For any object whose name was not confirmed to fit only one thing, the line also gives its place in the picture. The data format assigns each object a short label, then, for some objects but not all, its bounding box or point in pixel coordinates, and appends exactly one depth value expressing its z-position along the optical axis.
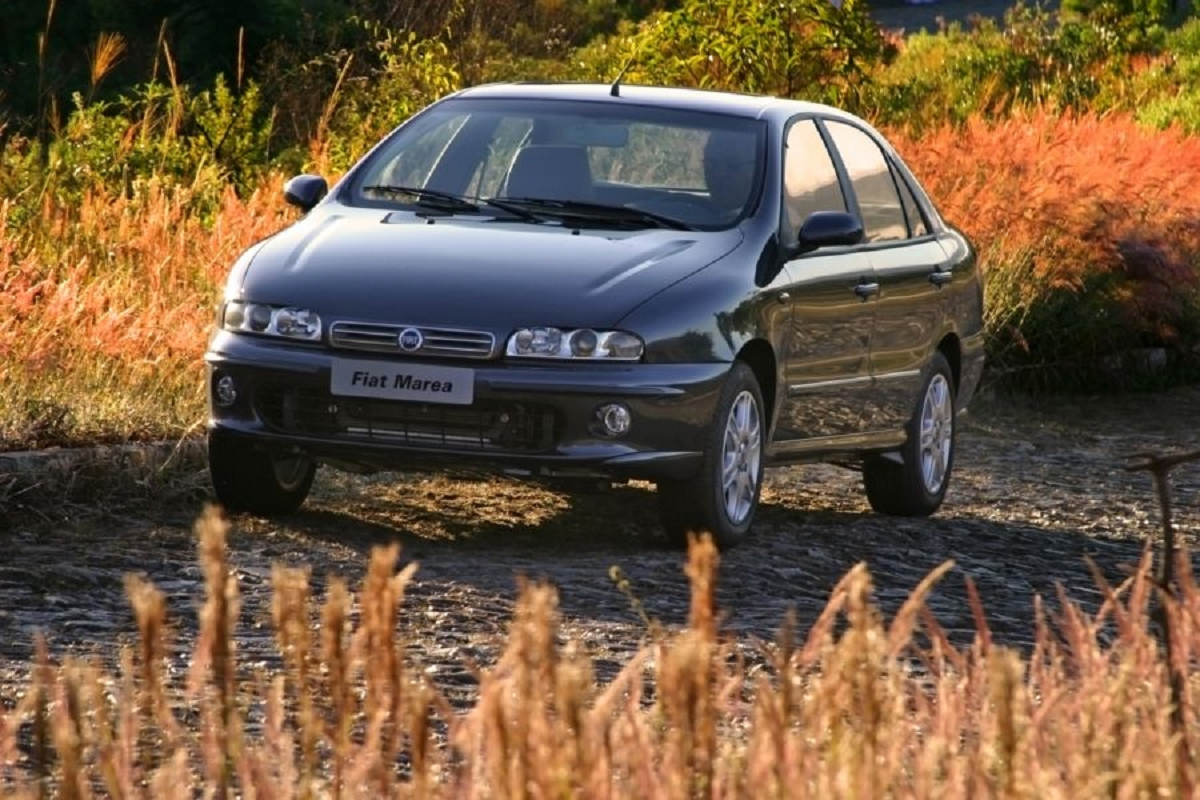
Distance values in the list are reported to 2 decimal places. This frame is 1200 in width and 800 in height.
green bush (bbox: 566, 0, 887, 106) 37.62
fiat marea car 17.25
